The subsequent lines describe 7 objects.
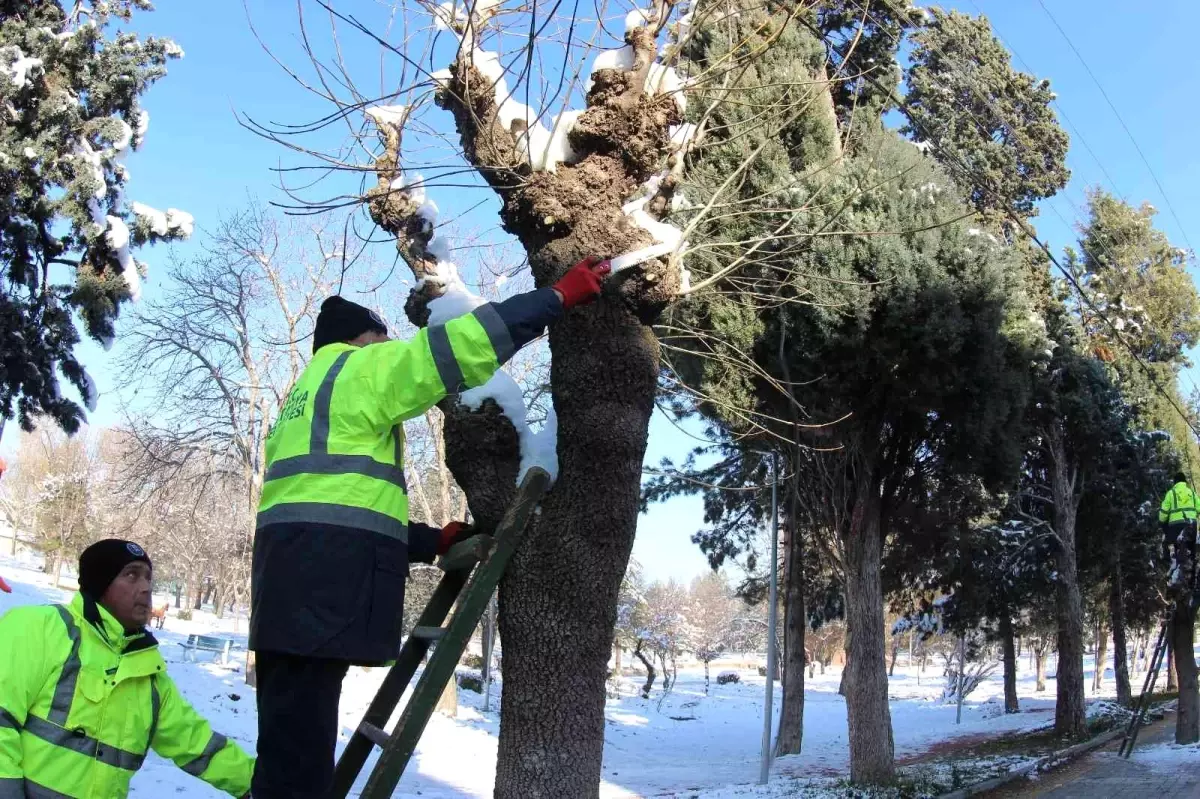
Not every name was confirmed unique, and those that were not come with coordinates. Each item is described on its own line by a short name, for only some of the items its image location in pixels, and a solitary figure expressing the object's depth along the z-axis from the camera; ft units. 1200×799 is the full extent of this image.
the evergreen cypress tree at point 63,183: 38.86
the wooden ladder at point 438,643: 9.35
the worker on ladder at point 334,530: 8.27
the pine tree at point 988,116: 59.41
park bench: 76.23
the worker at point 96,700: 8.14
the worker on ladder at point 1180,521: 37.37
